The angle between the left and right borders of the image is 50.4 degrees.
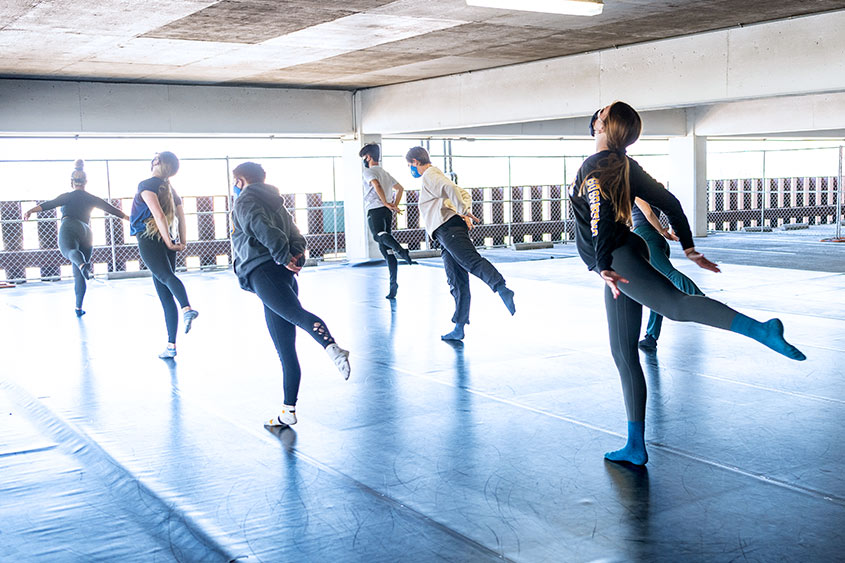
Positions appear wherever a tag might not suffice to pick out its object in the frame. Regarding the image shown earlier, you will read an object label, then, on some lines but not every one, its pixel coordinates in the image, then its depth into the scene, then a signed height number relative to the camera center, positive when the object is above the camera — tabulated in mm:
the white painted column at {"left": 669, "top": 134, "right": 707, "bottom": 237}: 19172 +353
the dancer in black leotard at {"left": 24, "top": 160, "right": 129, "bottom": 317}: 8914 -142
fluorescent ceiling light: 7023 +1531
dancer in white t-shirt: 9930 -95
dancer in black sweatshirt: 3541 -259
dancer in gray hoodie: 4523 -325
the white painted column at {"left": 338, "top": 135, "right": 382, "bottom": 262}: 15430 -101
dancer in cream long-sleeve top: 7075 -217
